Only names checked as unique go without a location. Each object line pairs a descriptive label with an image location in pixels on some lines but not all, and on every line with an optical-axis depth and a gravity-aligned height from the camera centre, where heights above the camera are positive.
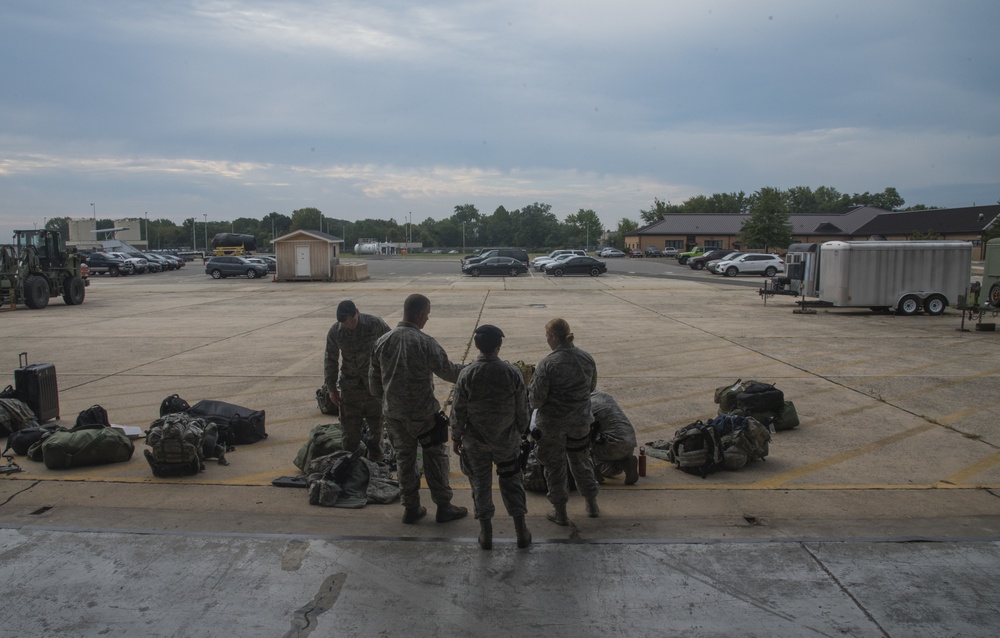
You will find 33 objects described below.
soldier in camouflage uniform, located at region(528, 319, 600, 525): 5.49 -1.28
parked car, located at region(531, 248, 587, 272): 52.94 -1.30
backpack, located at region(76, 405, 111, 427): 8.00 -1.98
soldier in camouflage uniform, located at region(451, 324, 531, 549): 5.12 -1.34
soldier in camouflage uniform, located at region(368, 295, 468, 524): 5.54 -1.20
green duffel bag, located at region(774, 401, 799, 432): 8.42 -2.10
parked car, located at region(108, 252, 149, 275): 53.31 -1.62
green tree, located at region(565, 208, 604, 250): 152.50 +3.58
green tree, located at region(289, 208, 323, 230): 165.12 +5.44
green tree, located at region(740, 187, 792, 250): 70.44 +1.74
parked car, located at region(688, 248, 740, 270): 56.12 -1.46
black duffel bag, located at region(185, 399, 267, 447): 7.89 -2.01
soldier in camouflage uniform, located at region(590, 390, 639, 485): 6.48 -1.82
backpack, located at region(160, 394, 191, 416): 8.28 -1.91
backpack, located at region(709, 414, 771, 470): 7.04 -1.98
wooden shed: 42.12 -0.98
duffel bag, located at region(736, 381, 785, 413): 8.39 -1.86
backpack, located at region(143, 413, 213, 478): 6.79 -1.98
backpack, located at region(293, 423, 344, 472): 6.96 -2.00
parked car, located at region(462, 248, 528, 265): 56.10 -0.93
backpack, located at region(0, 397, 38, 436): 8.10 -2.01
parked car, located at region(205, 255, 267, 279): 46.84 -1.74
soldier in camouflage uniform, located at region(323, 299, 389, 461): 6.90 -1.29
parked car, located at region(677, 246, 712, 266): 64.94 -1.25
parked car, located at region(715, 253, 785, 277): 46.94 -1.61
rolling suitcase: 8.55 -1.76
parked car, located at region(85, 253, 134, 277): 51.81 -1.71
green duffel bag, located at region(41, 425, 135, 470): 7.02 -2.06
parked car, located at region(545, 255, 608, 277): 47.09 -1.63
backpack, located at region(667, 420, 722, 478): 6.92 -2.05
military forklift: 24.27 -1.05
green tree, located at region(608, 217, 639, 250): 125.50 +1.97
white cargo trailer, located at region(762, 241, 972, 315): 21.27 -0.97
